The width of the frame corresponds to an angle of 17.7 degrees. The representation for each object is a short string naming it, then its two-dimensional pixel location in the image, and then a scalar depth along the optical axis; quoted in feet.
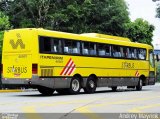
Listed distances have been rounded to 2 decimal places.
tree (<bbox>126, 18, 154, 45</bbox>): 202.69
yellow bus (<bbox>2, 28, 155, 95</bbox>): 79.77
